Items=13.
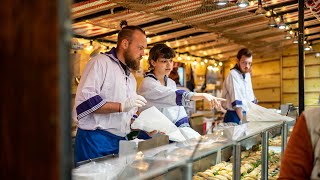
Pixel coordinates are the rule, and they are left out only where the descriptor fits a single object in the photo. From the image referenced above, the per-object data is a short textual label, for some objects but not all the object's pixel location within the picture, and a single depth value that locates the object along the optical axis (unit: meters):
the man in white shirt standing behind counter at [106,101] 2.81
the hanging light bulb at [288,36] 8.00
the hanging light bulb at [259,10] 4.95
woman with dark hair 3.55
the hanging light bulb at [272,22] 6.08
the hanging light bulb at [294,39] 7.68
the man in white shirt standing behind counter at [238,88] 5.14
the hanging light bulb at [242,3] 3.89
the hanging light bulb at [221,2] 3.46
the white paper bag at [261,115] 3.61
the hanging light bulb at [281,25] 6.29
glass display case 1.62
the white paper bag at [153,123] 2.79
